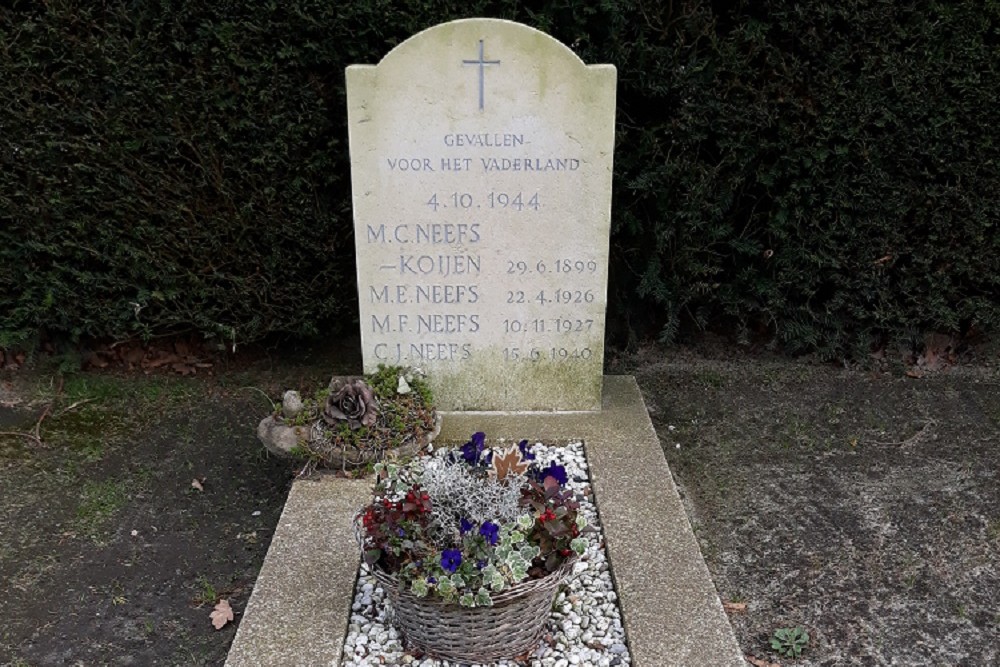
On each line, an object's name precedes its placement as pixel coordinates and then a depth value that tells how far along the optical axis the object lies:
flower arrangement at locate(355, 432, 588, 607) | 2.46
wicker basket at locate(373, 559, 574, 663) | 2.54
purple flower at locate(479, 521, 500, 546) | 2.46
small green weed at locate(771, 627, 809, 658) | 3.06
